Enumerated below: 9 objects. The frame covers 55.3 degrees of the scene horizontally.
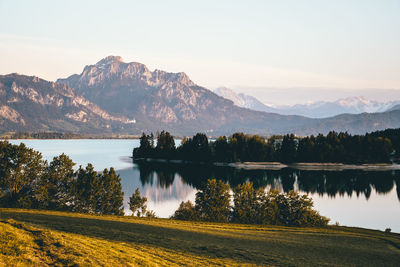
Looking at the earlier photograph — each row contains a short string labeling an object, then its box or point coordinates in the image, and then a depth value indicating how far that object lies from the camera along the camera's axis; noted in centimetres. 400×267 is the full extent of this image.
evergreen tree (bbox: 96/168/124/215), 7162
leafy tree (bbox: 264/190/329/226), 6625
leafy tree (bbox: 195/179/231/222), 7006
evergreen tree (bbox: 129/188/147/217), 7431
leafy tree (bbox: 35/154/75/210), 6900
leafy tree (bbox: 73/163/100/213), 7125
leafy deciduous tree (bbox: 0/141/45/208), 7081
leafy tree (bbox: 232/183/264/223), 6862
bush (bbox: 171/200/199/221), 6925
